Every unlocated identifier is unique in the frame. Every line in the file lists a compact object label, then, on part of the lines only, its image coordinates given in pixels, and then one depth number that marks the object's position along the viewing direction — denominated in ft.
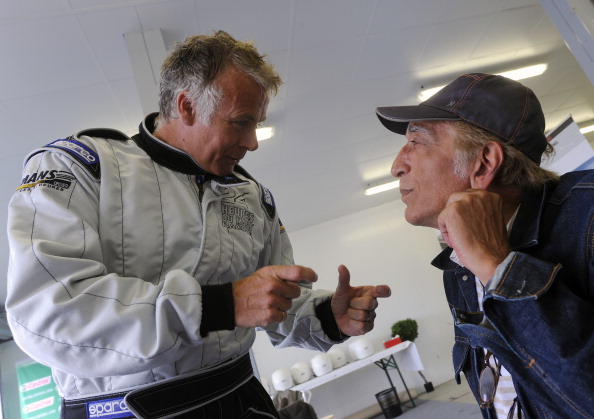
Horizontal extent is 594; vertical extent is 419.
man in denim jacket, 2.77
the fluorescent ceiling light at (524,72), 18.04
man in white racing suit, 2.72
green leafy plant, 26.42
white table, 22.48
